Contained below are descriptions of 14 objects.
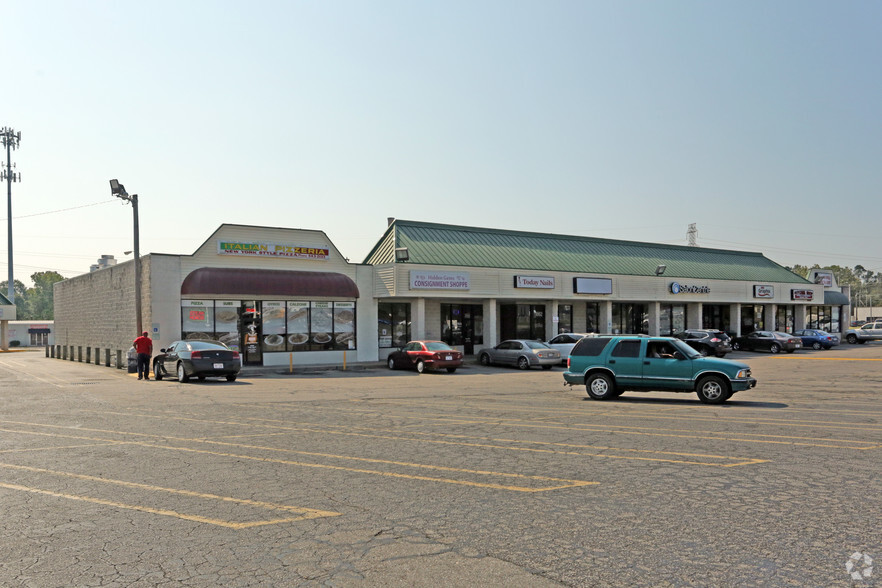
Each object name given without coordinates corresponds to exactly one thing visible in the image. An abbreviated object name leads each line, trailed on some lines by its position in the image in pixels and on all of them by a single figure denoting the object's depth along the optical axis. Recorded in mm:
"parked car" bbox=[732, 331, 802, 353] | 44906
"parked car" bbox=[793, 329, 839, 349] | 49156
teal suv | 17172
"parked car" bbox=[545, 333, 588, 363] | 32812
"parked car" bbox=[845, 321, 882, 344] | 58469
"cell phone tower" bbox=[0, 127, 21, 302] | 85938
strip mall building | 31297
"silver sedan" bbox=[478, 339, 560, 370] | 31797
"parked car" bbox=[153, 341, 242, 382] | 23922
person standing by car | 26000
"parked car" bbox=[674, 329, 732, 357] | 39094
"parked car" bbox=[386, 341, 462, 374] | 29688
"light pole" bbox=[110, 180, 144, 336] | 28953
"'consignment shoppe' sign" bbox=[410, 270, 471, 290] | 35250
